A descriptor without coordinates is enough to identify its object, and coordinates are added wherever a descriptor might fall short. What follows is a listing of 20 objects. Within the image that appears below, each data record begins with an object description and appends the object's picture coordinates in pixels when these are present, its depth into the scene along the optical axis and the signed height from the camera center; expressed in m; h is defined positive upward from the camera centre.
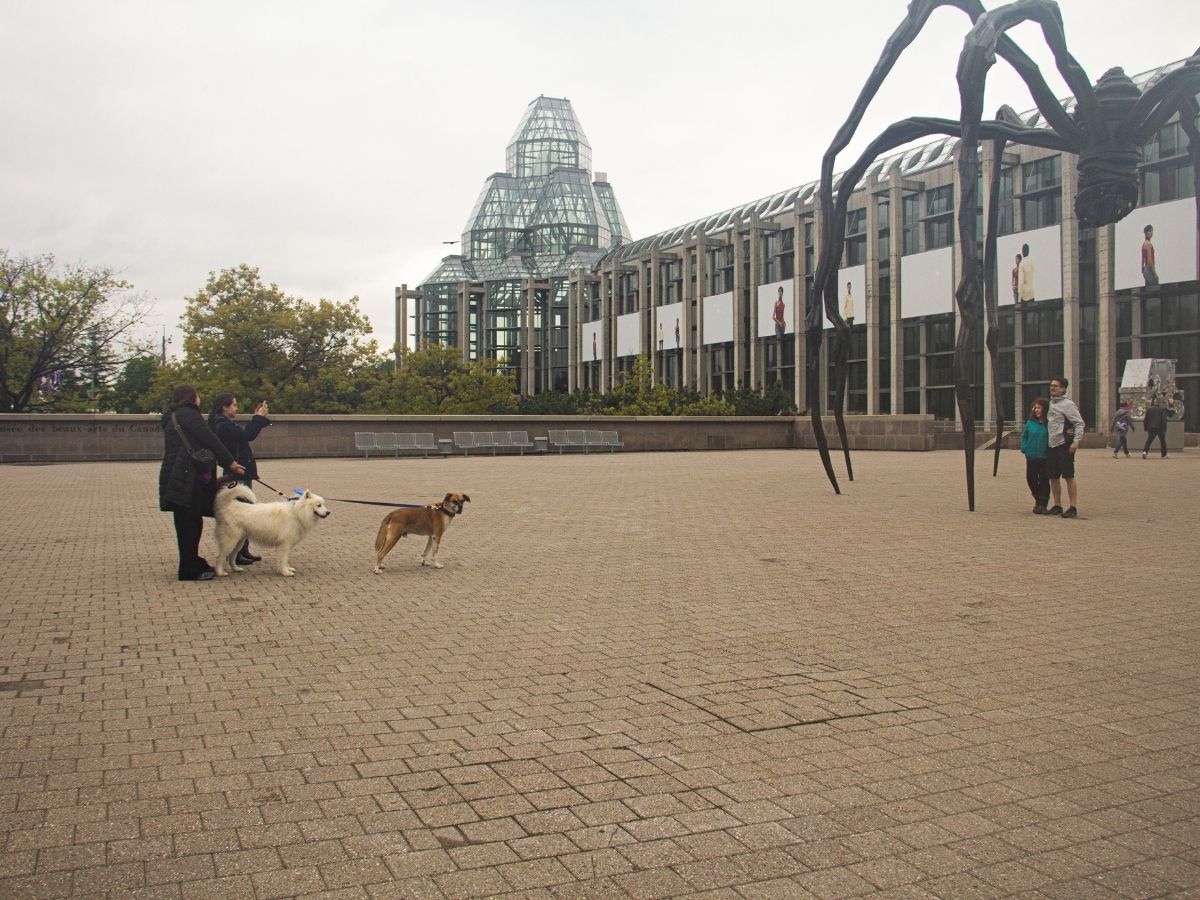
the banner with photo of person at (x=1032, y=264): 48.75 +6.34
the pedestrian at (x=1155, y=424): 28.27 -0.70
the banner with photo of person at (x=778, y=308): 66.38 +6.04
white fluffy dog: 8.80 -0.92
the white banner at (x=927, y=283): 54.88 +6.21
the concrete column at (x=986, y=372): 48.59 +1.38
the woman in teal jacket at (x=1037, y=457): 13.03 -0.71
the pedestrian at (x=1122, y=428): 28.83 -0.81
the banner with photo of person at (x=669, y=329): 77.75 +5.62
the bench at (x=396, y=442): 30.39 -0.97
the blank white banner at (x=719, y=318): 72.50 +5.90
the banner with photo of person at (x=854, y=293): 60.50 +6.27
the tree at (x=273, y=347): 46.38 +2.80
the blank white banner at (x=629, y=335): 84.06 +5.63
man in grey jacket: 12.71 -0.54
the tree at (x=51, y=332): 37.28 +2.94
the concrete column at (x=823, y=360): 62.31 +2.64
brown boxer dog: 8.92 -0.99
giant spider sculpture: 11.64 +3.22
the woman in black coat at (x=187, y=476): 8.65 -0.53
